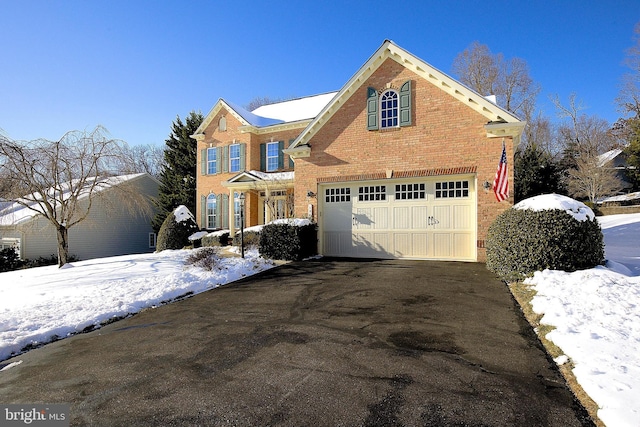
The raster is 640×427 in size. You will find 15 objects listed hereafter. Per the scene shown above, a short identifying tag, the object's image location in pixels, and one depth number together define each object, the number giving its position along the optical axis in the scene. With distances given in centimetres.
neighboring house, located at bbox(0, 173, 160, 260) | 1675
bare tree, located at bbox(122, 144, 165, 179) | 4334
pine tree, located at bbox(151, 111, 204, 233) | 2377
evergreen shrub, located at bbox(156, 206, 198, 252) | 1723
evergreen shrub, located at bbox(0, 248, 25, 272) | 1684
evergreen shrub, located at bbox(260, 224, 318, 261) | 1074
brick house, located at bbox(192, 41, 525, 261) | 976
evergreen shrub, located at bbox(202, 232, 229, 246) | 1691
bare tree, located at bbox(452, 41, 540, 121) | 2925
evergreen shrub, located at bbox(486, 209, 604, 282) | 661
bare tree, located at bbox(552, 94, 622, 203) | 2491
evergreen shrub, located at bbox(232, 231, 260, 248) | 1359
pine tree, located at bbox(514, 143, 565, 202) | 1714
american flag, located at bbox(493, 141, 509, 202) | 887
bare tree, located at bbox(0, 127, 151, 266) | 1210
